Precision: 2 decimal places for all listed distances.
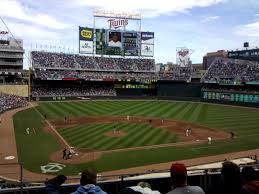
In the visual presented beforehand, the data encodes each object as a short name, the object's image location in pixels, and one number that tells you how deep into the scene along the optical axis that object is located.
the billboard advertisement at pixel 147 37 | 94.75
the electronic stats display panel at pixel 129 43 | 92.75
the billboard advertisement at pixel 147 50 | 95.34
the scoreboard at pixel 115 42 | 90.12
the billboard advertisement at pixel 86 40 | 89.06
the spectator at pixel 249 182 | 4.67
